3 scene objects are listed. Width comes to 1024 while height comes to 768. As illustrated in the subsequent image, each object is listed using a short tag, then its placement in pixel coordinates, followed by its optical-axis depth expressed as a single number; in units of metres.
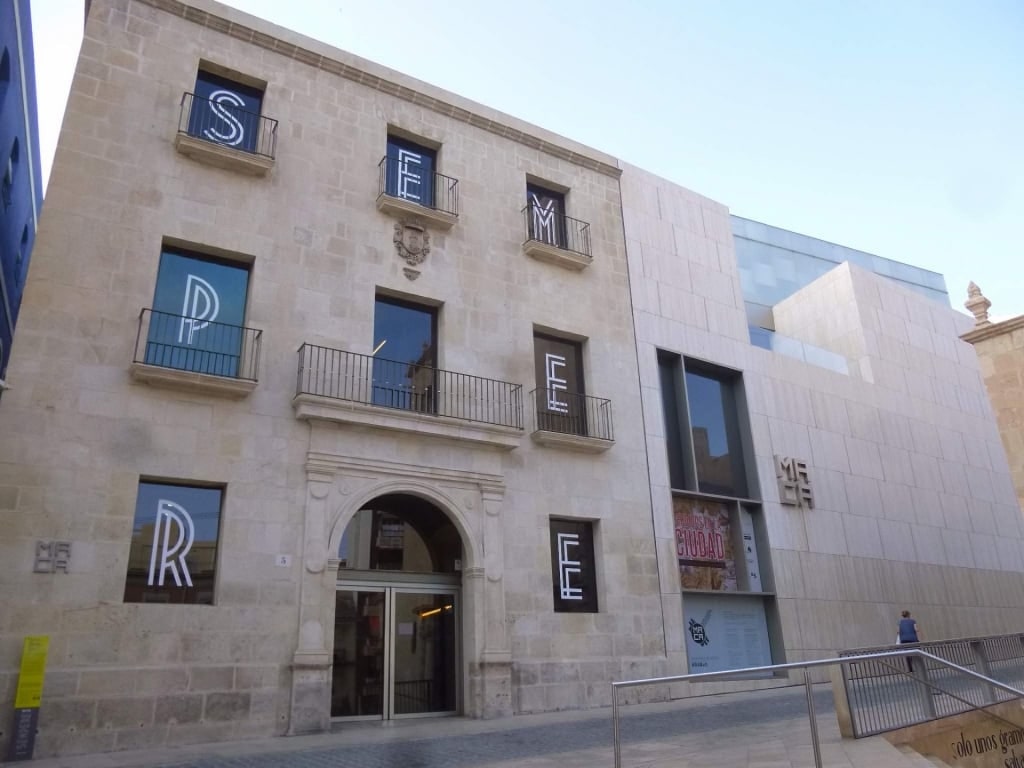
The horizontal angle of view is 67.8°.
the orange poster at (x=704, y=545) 16.61
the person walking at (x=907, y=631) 16.27
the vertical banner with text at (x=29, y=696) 9.06
